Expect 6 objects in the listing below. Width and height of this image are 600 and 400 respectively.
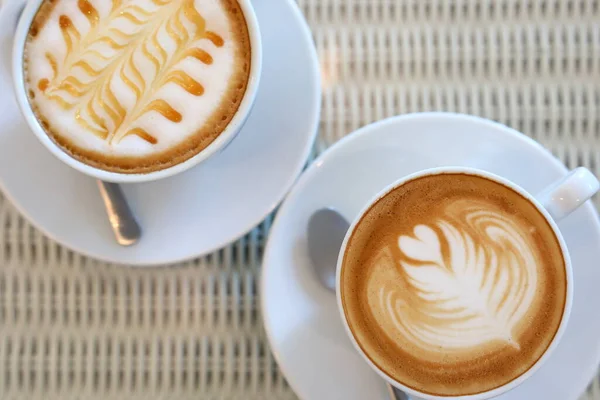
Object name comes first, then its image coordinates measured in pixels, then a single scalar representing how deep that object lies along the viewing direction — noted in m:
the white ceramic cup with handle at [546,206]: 0.61
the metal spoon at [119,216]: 0.65
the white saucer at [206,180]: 0.65
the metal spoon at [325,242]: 0.65
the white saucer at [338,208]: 0.64
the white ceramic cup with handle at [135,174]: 0.62
